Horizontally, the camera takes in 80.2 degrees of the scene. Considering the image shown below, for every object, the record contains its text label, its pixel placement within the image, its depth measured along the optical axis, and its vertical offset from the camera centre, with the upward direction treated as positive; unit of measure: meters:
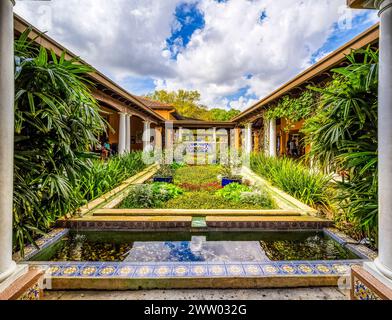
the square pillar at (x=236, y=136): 19.27 +2.08
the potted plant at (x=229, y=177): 7.12 -0.50
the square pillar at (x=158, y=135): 18.78 +2.08
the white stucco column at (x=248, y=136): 14.08 +1.56
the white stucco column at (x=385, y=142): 1.62 +0.14
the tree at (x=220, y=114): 37.34 +7.69
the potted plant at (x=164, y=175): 7.55 -0.48
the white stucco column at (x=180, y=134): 18.12 +2.20
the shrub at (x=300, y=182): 4.55 -0.47
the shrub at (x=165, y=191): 5.47 -0.76
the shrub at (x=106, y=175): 4.69 -0.37
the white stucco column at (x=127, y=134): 10.50 +1.25
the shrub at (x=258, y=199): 4.99 -0.85
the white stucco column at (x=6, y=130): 1.55 +0.21
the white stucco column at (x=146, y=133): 13.76 +1.69
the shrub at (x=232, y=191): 5.56 -0.77
